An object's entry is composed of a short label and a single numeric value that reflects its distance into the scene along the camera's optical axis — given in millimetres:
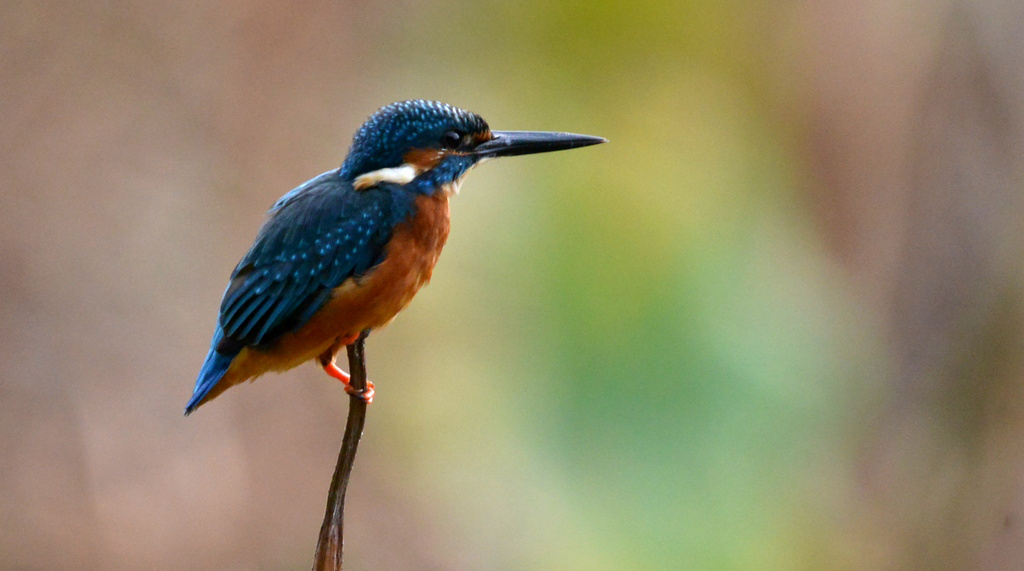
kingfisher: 4406
